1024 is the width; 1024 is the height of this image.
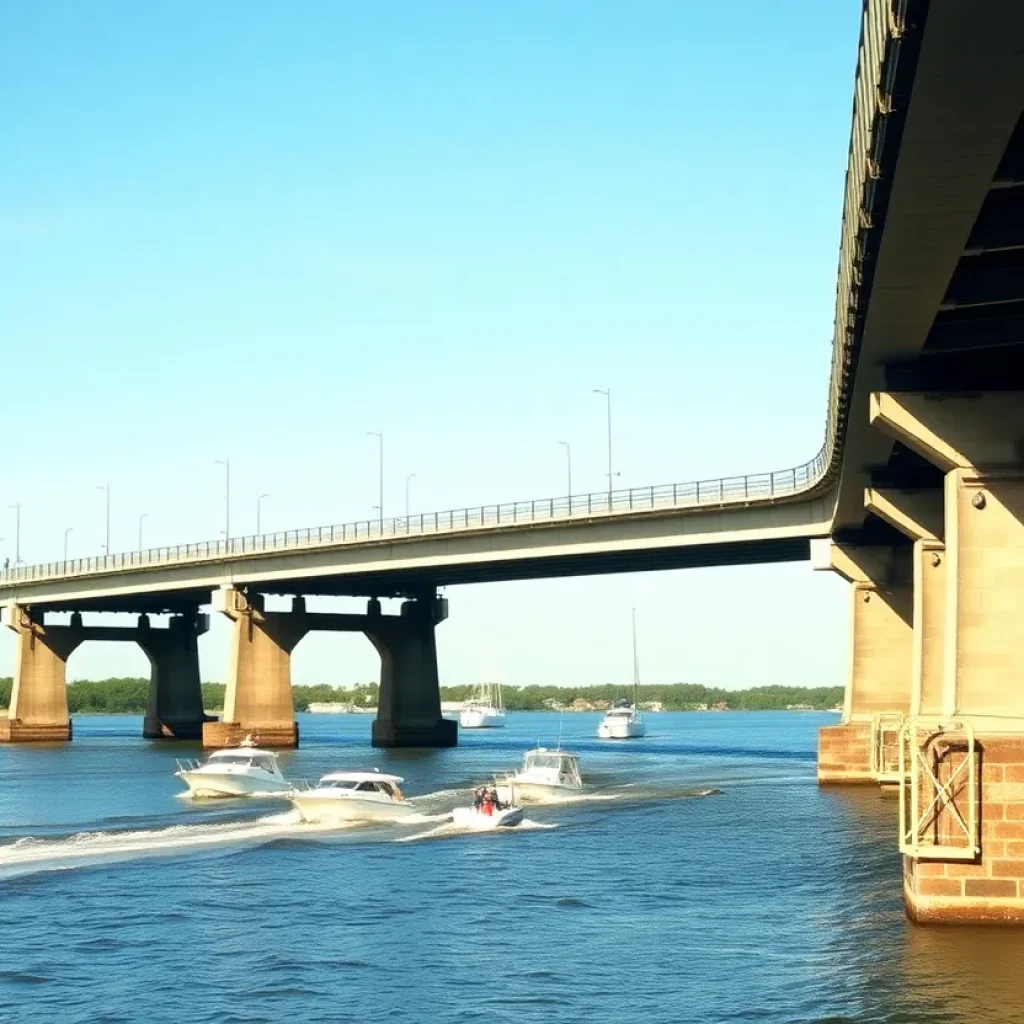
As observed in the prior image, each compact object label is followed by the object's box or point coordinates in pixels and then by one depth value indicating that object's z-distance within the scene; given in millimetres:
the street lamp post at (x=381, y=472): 120812
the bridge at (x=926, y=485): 20359
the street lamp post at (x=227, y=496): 126225
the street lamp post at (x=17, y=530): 159925
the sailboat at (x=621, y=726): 187375
